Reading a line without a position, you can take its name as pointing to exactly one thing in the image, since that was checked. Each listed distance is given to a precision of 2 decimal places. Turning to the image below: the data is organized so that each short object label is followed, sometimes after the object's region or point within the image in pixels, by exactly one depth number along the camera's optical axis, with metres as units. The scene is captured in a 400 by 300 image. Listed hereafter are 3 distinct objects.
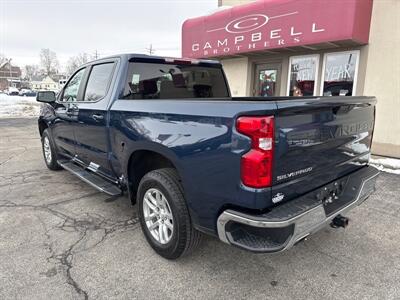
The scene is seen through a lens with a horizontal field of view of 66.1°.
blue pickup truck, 2.12
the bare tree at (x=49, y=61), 101.25
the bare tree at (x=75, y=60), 83.95
